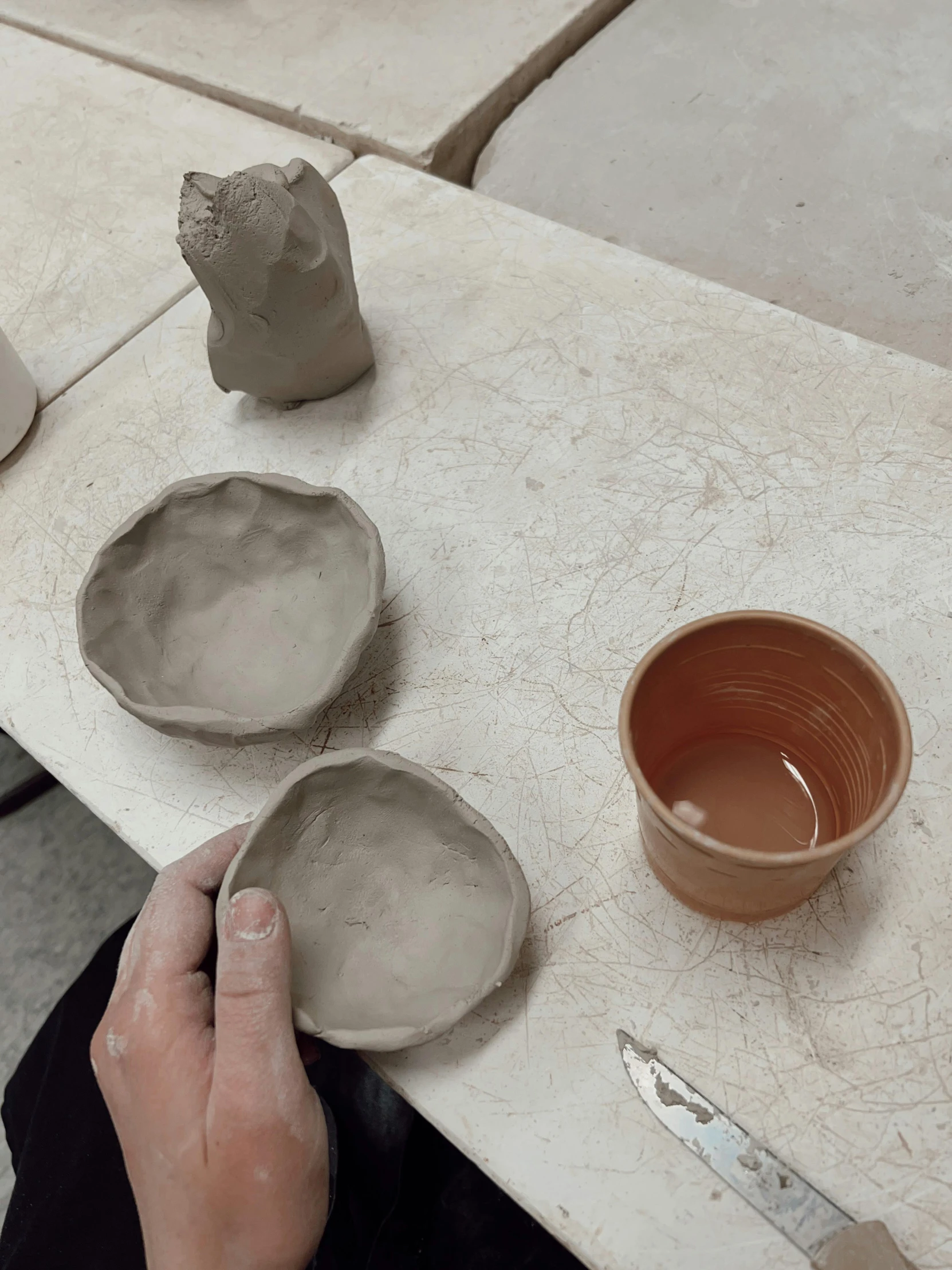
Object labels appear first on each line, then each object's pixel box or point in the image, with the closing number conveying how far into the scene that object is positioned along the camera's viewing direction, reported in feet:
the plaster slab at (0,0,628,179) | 1.89
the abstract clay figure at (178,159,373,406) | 1.21
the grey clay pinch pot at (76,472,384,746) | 1.17
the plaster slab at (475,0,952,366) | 1.72
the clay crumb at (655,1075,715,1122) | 0.93
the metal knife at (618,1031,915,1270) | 0.85
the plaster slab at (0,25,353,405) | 1.63
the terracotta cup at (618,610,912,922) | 0.87
